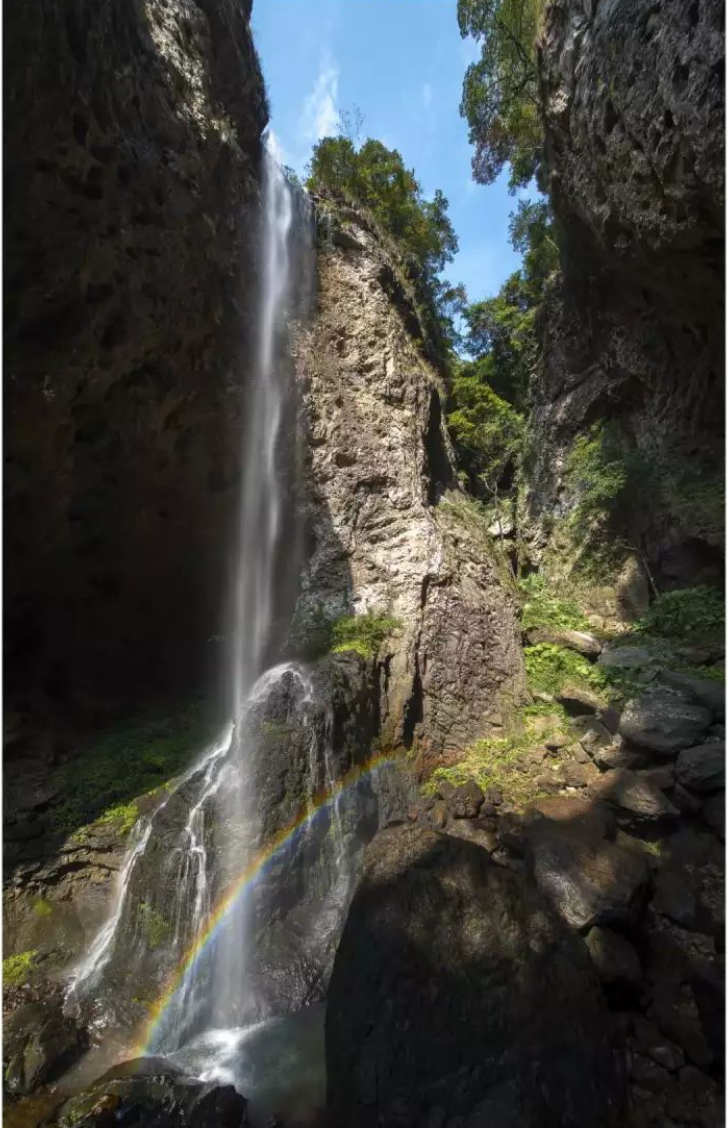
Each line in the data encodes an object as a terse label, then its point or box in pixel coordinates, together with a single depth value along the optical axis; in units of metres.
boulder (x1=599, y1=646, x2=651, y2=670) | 9.70
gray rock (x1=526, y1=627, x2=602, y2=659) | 10.80
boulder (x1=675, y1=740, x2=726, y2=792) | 6.67
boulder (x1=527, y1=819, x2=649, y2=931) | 5.38
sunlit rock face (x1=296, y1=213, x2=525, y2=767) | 9.94
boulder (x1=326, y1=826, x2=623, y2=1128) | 4.11
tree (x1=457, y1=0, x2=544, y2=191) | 15.48
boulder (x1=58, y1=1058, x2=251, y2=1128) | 4.52
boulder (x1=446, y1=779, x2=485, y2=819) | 7.65
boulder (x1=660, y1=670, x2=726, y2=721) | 7.75
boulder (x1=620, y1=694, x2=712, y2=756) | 7.45
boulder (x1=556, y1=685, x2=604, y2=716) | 9.30
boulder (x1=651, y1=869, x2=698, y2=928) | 5.63
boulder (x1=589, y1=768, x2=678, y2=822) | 6.73
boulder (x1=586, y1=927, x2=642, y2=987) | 4.99
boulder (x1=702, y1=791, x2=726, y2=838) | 6.34
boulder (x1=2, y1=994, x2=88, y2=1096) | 5.28
